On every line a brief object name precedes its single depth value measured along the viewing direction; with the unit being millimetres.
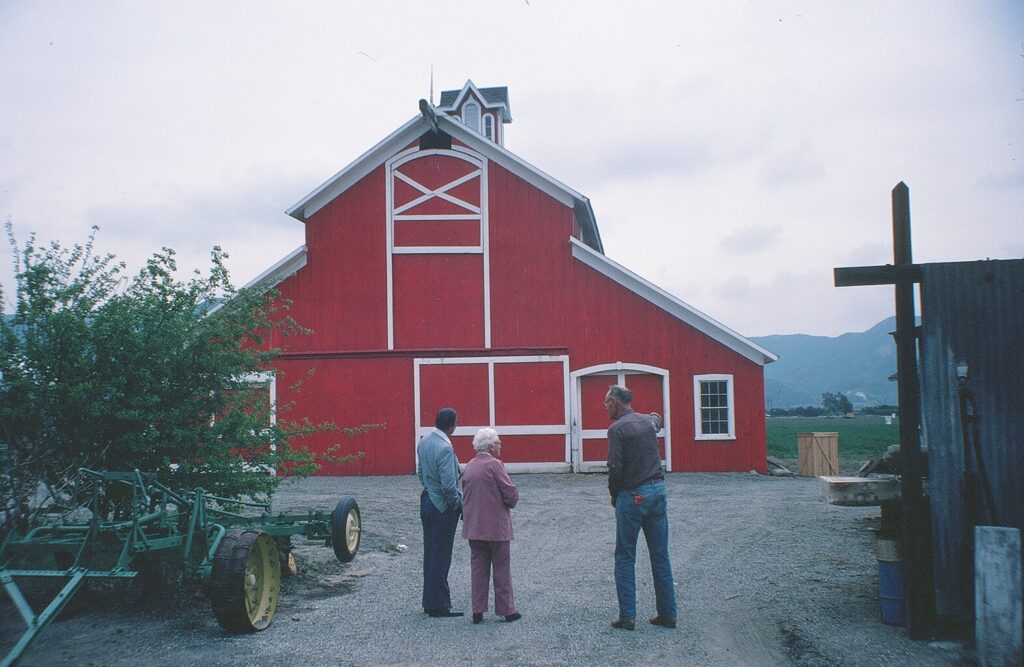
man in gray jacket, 7414
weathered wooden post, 6469
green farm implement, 6227
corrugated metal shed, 6406
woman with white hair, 7168
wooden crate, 19828
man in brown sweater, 6863
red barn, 19094
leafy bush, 7051
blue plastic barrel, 6824
